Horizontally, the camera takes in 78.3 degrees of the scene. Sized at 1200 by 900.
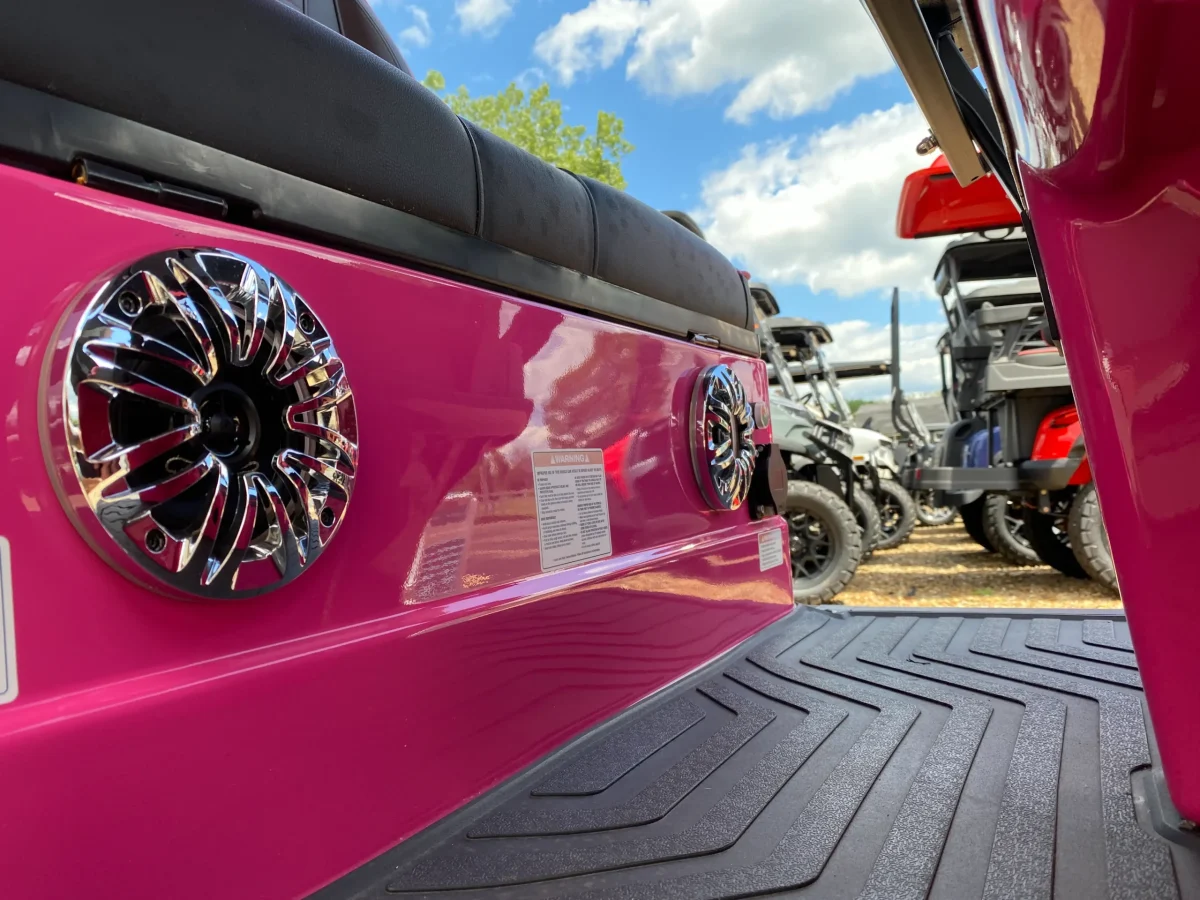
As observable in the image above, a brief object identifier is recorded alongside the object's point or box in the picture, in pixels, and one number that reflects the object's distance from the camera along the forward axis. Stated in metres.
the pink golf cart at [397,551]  0.49
